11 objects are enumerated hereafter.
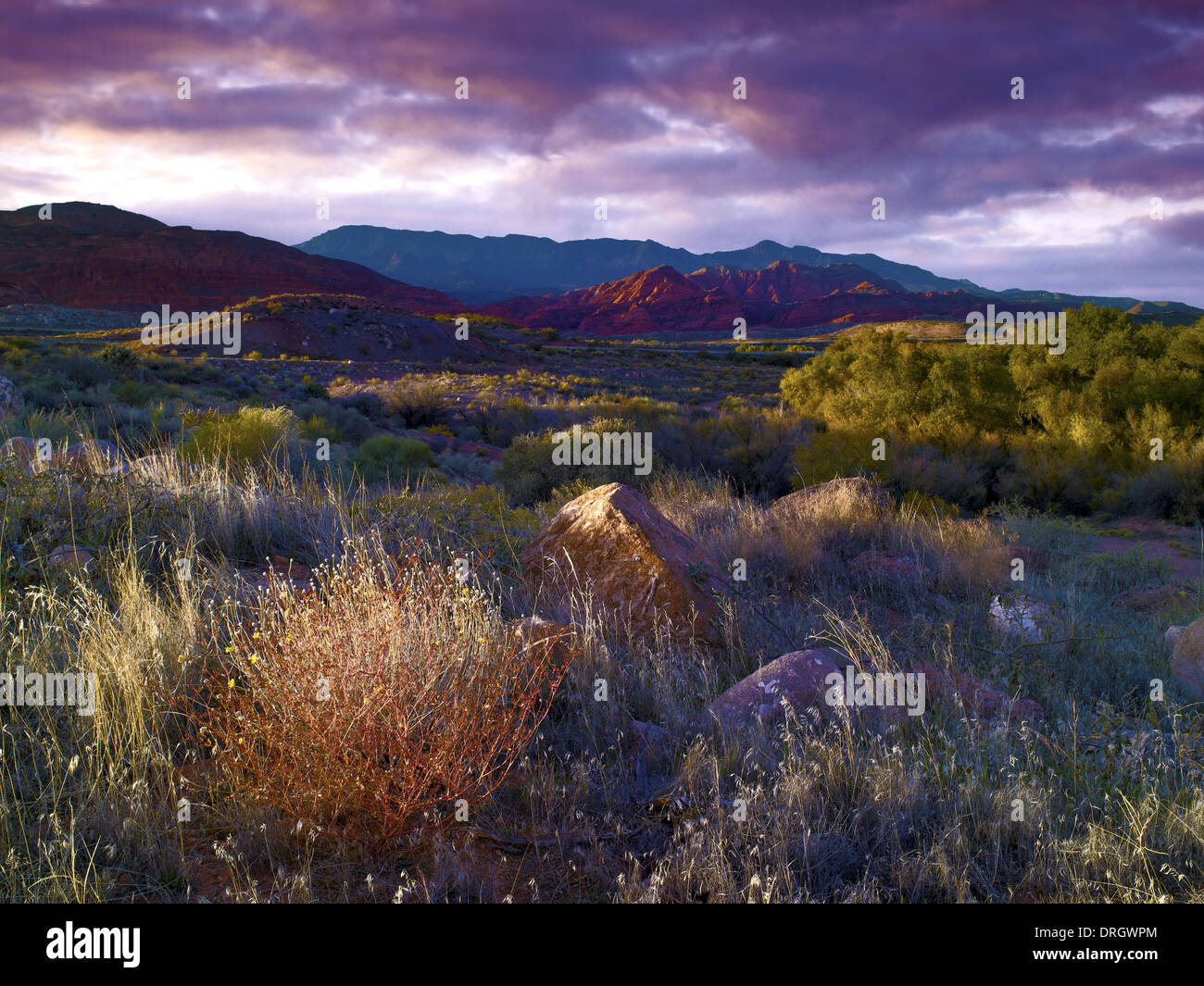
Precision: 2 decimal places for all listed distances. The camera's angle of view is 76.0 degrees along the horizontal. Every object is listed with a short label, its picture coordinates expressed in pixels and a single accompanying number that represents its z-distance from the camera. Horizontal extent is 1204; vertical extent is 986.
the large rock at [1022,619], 5.15
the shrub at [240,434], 9.30
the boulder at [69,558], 4.47
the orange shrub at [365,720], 2.73
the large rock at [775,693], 3.49
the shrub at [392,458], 12.38
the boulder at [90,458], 6.03
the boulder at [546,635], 3.92
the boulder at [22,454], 5.81
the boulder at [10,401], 10.62
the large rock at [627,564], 4.88
